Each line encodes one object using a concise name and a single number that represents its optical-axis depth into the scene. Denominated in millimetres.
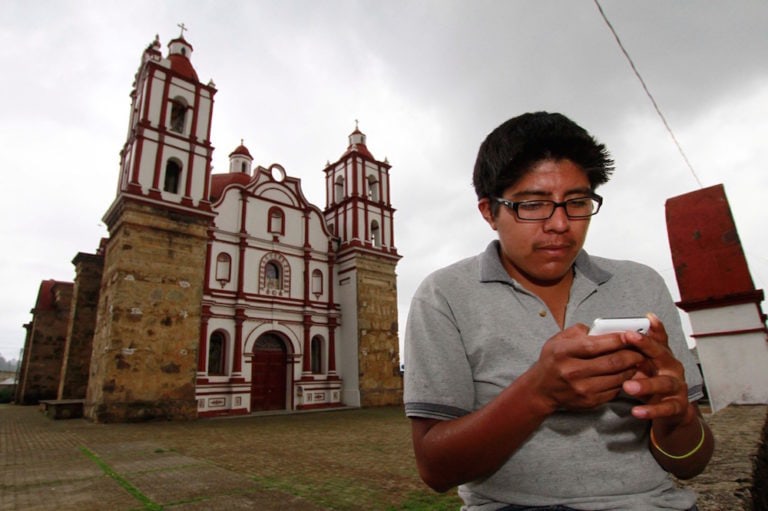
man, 889
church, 12156
